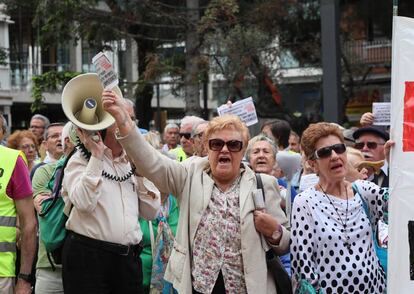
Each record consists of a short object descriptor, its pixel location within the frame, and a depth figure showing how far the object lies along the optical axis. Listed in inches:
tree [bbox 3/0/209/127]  594.5
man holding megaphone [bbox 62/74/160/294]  186.2
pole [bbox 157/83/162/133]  775.4
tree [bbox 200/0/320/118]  591.8
